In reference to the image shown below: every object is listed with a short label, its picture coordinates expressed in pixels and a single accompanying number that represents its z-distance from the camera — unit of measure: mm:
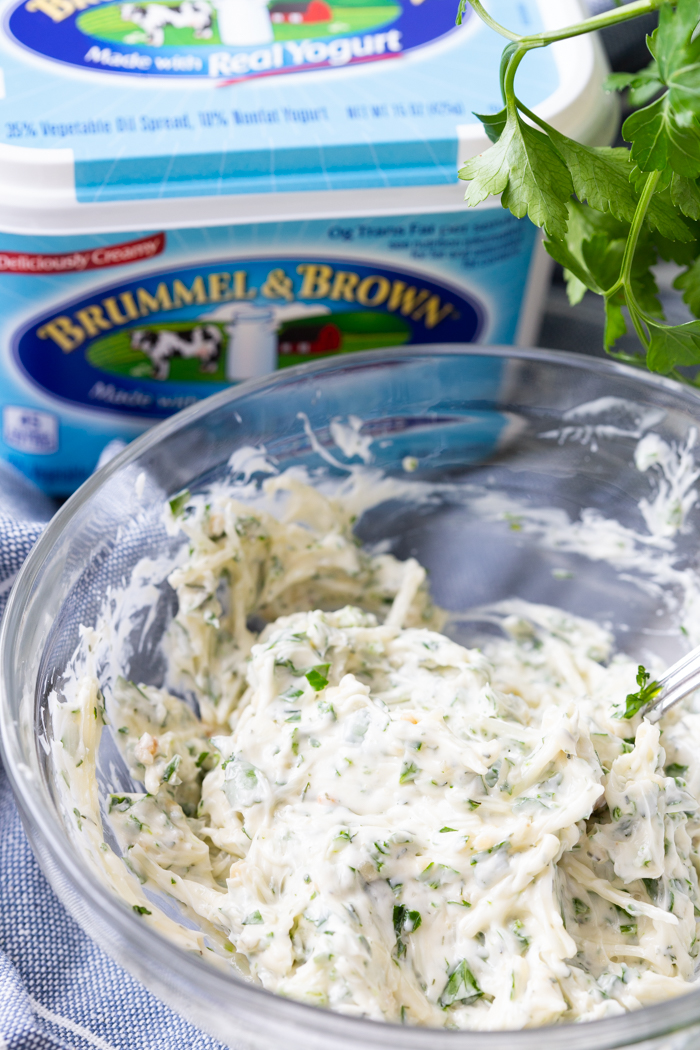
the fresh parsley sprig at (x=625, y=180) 477
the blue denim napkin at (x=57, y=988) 500
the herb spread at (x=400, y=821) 479
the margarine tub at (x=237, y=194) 537
